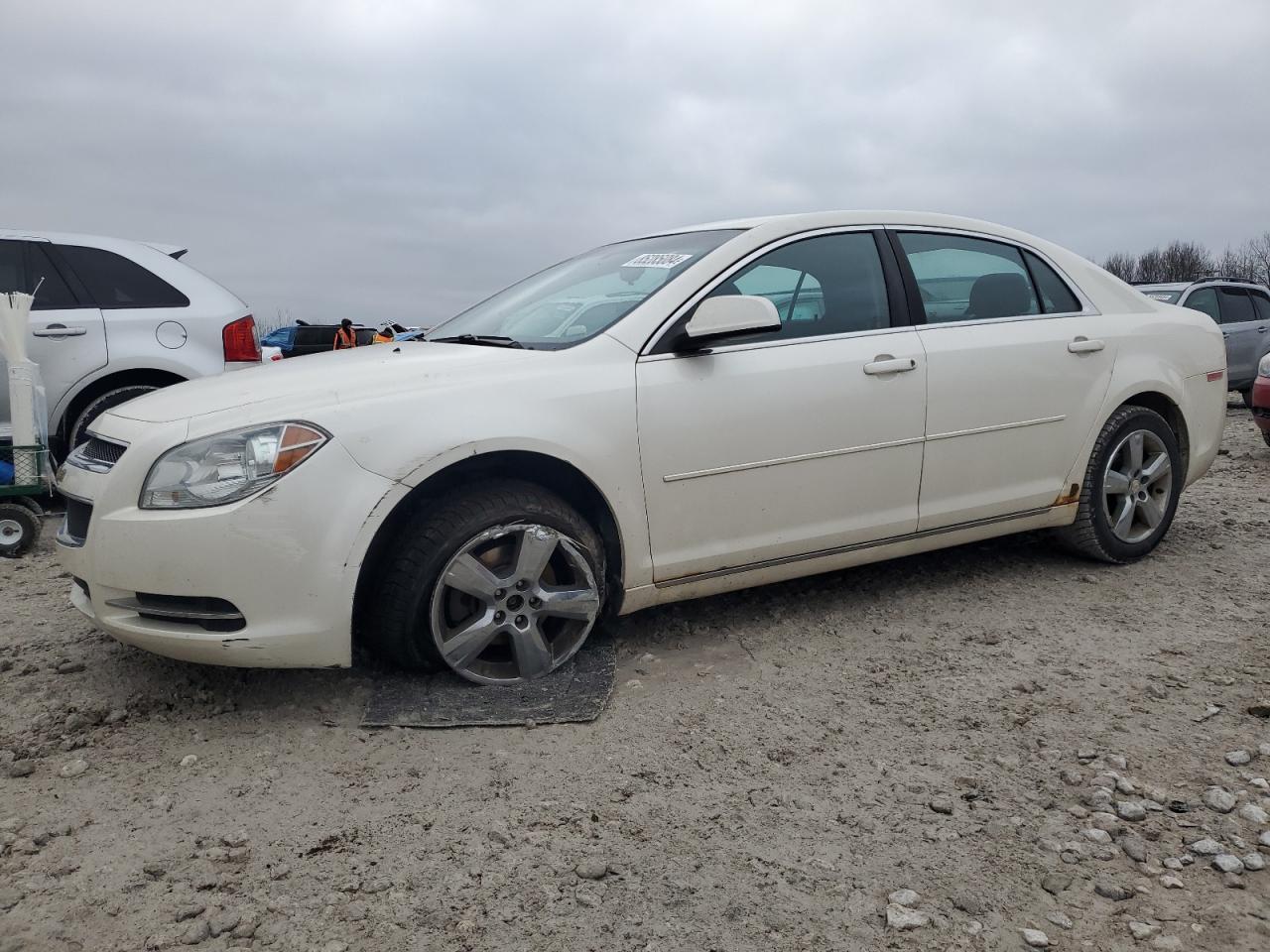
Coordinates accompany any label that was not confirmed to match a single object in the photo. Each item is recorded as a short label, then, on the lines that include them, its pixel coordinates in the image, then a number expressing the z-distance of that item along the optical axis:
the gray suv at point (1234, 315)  12.98
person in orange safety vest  16.39
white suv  6.54
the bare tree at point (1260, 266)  55.84
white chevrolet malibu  2.95
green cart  5.36
